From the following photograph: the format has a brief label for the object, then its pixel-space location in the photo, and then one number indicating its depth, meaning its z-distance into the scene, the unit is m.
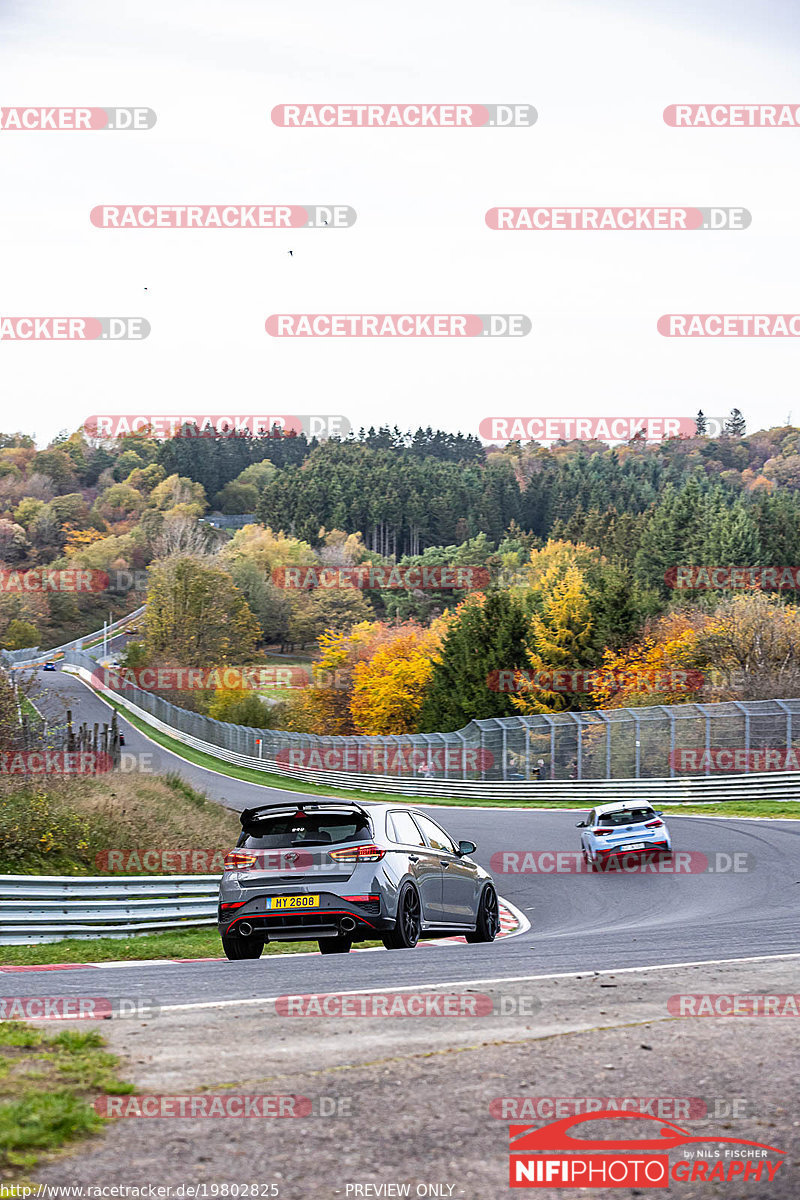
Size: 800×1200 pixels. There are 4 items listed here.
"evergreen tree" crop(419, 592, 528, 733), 68.50
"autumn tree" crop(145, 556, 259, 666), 117.19
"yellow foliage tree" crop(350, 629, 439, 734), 81.75
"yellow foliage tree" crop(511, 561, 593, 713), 65.56
